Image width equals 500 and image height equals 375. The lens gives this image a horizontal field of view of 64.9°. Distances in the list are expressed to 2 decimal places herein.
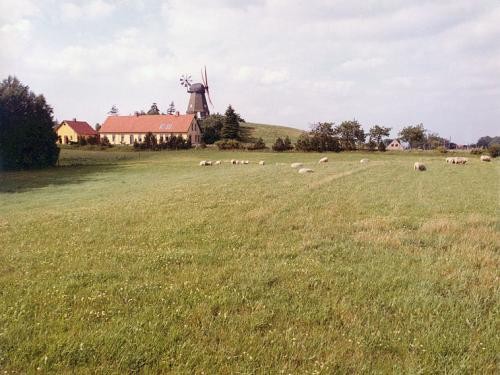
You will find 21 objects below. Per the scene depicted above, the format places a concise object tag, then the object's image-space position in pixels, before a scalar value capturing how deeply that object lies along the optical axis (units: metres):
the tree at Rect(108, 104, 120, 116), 193.50
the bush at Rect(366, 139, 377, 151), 84.34
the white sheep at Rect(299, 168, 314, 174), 30.58
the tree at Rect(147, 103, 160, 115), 164.45
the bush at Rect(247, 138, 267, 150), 85.38
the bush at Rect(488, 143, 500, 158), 64.82
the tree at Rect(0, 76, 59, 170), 51.50
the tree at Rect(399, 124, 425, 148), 100.12
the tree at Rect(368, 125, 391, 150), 90.19
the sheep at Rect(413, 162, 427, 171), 32.14
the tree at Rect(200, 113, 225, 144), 117.81
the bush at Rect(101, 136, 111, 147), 96.56
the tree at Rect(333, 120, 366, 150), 89.44
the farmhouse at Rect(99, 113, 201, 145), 111.75
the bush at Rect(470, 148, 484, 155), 69.31
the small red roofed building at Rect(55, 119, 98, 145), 117.69
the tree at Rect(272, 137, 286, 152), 82.44
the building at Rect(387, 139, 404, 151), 117.60
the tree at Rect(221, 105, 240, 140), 110.69
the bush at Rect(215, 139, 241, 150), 87.99
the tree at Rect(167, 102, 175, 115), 173.88
